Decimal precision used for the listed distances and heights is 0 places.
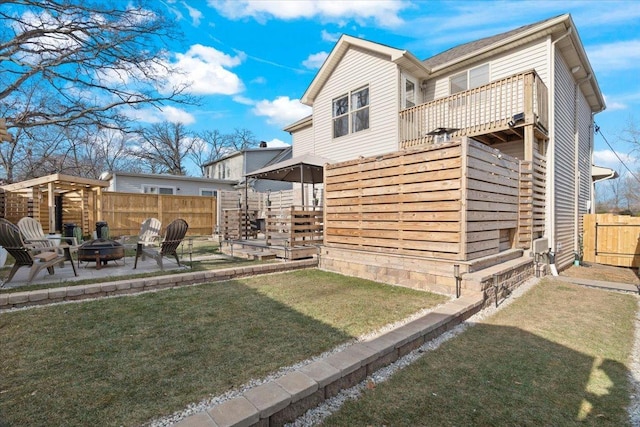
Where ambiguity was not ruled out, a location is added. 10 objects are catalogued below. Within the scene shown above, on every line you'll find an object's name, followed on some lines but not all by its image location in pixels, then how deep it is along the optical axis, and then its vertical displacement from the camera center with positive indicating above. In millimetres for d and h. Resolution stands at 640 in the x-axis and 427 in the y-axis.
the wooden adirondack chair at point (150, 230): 9598 -536
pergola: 11039 +624
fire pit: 6270 -783
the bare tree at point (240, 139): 38562 +9378
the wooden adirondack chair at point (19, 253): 4895 -650
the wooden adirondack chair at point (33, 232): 7105 -464
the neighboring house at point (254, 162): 21453 +3869
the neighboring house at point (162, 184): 17656 +1844
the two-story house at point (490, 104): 7621 +3232
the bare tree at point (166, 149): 32500 +7130
